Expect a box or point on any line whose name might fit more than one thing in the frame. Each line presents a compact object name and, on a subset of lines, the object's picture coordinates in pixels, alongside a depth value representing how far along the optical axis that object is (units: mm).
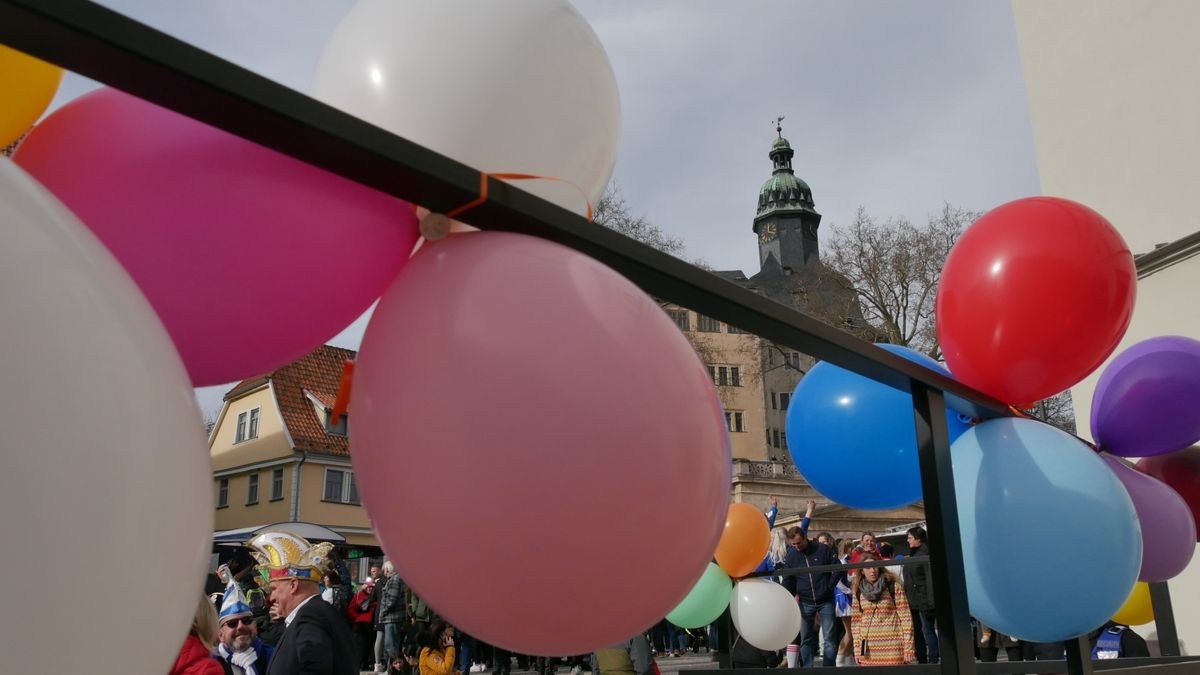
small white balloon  5840
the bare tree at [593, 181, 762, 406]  22156
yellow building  28750
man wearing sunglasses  5773
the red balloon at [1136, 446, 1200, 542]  3297
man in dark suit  3785
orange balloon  5590
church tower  69062
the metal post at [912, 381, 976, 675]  1915
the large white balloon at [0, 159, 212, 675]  683
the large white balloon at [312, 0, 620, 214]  1339
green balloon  5406
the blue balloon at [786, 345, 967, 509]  2531
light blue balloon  2016
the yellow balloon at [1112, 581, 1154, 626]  4723
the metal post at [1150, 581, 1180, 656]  4078
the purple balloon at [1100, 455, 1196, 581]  2715
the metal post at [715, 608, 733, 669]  5109
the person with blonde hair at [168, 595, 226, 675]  3797
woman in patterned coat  7906
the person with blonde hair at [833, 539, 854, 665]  9164
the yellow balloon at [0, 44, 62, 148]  1214
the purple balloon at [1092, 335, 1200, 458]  2934
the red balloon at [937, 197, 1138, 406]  2203
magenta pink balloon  1060
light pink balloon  1056
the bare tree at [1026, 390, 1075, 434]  27775
